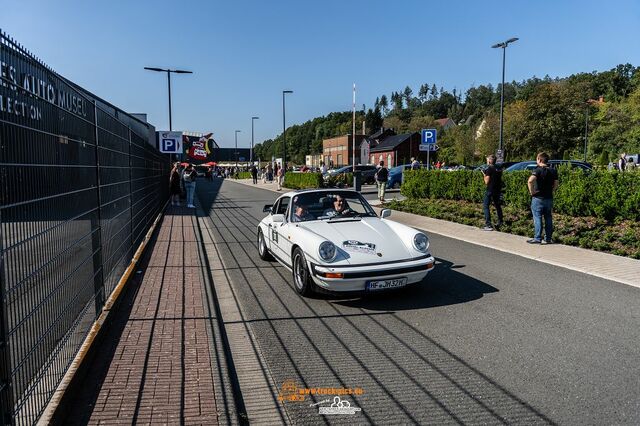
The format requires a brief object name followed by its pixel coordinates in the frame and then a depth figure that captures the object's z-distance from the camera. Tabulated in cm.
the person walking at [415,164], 2560
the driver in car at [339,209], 722
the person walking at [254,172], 4528
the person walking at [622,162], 2805
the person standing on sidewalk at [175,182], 1995
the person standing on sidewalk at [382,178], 1998
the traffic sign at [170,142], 2250
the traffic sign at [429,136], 1995
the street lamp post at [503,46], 2892
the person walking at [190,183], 2027
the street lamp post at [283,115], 4300
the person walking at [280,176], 3433
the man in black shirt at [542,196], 973
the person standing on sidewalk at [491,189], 1172
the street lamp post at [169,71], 2708
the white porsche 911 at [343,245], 570
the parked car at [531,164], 1783
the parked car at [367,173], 3622
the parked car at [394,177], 2881
